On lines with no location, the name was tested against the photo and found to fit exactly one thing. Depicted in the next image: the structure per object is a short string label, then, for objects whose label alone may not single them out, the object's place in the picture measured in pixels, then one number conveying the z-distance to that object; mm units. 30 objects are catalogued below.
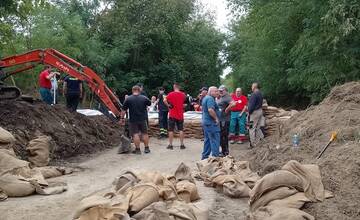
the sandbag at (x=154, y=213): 5590
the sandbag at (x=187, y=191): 7371
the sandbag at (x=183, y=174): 8212
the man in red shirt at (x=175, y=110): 14703
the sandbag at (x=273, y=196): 6594
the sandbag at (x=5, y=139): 9266
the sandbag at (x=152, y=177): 6988
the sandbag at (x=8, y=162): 8371
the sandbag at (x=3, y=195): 7668
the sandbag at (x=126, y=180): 7158
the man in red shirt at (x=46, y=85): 15945
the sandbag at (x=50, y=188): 8086
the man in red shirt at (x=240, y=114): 16312
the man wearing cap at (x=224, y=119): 13367
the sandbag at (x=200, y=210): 6418
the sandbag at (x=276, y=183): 6715
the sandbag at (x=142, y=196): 6016
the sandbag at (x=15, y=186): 7898
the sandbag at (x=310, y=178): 6580
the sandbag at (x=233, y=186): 8047
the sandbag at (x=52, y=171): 9633
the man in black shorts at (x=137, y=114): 13438
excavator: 13625
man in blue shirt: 11734
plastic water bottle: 9414
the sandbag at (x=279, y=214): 5969
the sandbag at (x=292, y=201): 6413
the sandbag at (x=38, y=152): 10734
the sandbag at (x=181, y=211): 5844
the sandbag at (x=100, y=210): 5594
